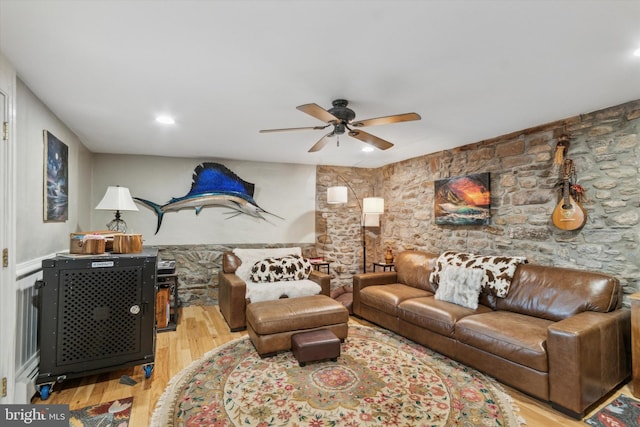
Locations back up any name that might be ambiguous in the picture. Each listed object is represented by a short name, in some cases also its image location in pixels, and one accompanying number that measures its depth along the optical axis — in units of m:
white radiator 2.05
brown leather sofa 2.08
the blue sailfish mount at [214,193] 4.56
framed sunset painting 3.67
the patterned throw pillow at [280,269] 3.95
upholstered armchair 3.59
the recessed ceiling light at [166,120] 2.90
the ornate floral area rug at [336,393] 2.04
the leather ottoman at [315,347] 2.71
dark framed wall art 2.53
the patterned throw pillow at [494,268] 3.08
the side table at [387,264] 4.70
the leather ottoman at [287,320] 2.93
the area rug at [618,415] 2.00
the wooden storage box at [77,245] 2.44
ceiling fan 2.18
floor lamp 4.67
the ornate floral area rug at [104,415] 1.97
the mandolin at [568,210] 2.80
